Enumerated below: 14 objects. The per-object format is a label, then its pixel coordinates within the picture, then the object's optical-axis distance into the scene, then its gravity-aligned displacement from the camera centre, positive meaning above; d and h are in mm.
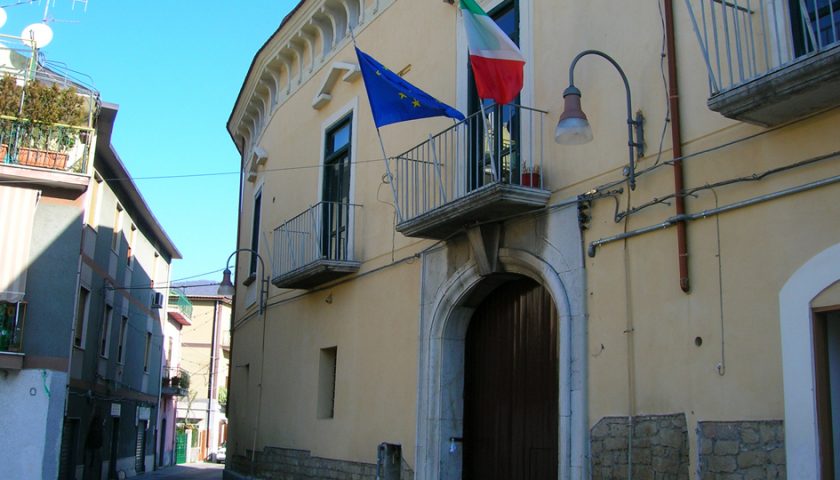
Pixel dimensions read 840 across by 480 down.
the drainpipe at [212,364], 44875 +2582
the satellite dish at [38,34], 16188 +6913
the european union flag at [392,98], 9008 +3301
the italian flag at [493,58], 7707 +3175
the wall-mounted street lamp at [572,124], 6594 +2236
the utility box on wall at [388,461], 10312 -487
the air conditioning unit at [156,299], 27594 +3590
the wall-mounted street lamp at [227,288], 15154 +2208
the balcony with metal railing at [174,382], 33562 +1286
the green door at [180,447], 41328 -1535
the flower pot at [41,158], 15398 +4447
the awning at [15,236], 15055 +3017
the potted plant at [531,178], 8250 +2285
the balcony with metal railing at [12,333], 14620 +1304
